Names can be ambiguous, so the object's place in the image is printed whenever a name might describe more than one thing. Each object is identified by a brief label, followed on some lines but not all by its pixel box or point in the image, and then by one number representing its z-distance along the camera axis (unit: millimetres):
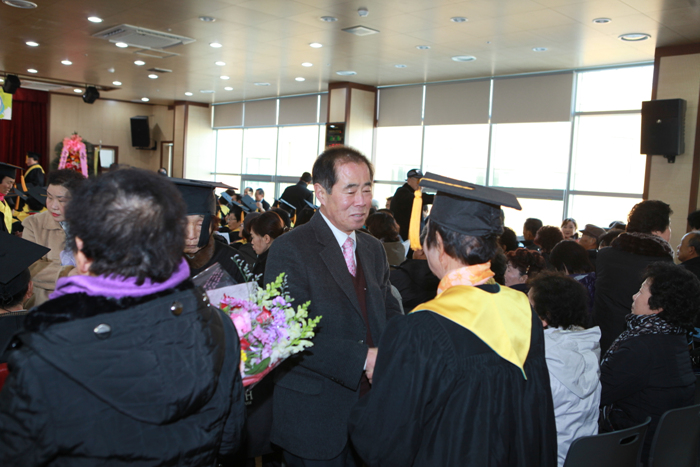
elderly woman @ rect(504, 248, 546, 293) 3695
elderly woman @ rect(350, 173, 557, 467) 1413
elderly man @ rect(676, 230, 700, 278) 4004
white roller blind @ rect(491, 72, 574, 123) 9422
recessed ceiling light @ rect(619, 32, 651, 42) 6940
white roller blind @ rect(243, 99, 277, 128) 14794
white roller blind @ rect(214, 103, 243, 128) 15977
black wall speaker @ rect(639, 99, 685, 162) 7074
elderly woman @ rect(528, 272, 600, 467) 2135
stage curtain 15625
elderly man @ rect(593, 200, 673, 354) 3479
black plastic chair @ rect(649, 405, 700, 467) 2338
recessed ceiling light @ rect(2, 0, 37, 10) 6989
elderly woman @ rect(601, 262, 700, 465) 2477
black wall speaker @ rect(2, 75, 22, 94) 12703
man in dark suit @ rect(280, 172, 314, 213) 8992
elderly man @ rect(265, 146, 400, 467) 1878
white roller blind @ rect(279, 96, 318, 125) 13617
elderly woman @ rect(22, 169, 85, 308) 2729
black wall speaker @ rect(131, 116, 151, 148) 17438
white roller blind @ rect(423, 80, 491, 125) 10516
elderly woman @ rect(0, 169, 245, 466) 1009
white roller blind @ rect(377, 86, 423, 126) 11609
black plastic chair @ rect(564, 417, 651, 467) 2037
